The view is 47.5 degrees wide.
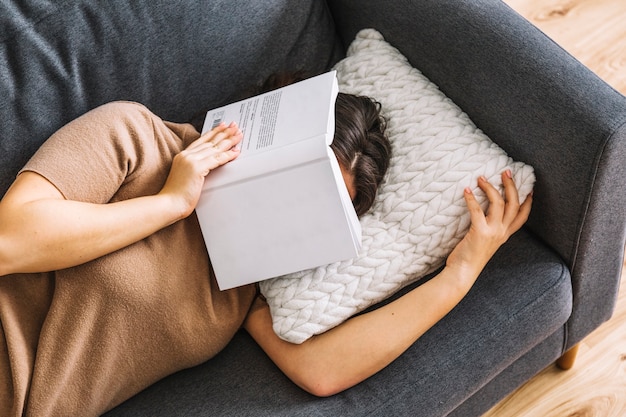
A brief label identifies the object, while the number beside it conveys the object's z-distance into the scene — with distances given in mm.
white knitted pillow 1143
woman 1090
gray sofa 1104
